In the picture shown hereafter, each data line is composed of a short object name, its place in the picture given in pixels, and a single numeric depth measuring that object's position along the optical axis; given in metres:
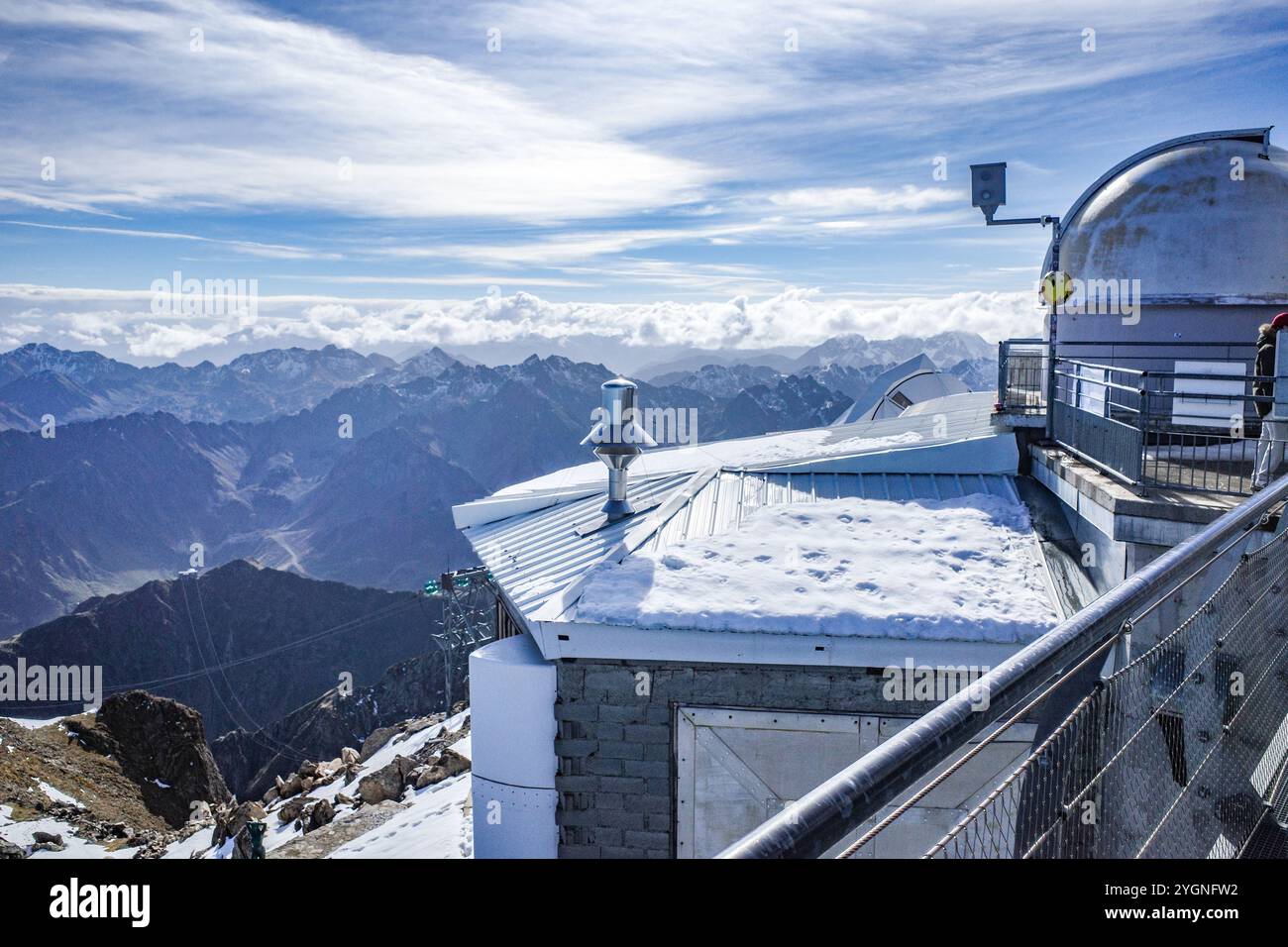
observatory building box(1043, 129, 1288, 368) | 12.34
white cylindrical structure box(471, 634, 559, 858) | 8.49
